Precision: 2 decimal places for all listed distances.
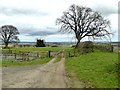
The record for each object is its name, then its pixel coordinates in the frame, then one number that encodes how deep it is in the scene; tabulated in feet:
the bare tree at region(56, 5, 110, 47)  81.85
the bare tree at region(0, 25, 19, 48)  123.45
